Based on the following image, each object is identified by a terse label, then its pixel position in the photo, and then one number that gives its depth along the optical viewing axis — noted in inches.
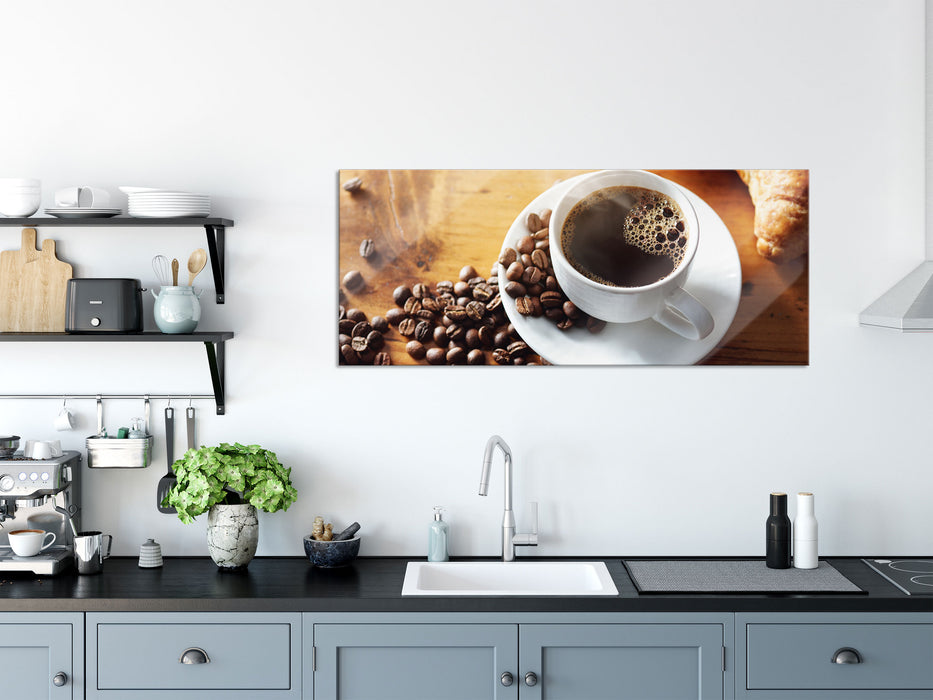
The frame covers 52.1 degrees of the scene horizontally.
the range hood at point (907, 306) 99.7
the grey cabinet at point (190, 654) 94.7
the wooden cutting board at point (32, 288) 111.0
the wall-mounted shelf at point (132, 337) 103.7
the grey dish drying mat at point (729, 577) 97.6
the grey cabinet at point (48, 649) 94.7
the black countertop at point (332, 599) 94.2
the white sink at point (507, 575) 108.4
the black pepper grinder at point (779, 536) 105.7
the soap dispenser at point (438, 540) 109.3
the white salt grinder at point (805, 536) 105.9
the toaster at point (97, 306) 104.7
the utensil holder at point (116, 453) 109.8
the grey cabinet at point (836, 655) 94.3
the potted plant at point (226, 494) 104.3
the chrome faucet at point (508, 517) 107.0
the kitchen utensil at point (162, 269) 110.8
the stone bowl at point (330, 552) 106.2
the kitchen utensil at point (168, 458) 112.0
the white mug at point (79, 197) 104.4
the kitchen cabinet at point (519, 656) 94.4
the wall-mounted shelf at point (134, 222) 104.3
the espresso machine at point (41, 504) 104.0
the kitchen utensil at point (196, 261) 110.4
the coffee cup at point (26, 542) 103.7
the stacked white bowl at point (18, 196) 105.3
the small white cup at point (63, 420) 110.7
